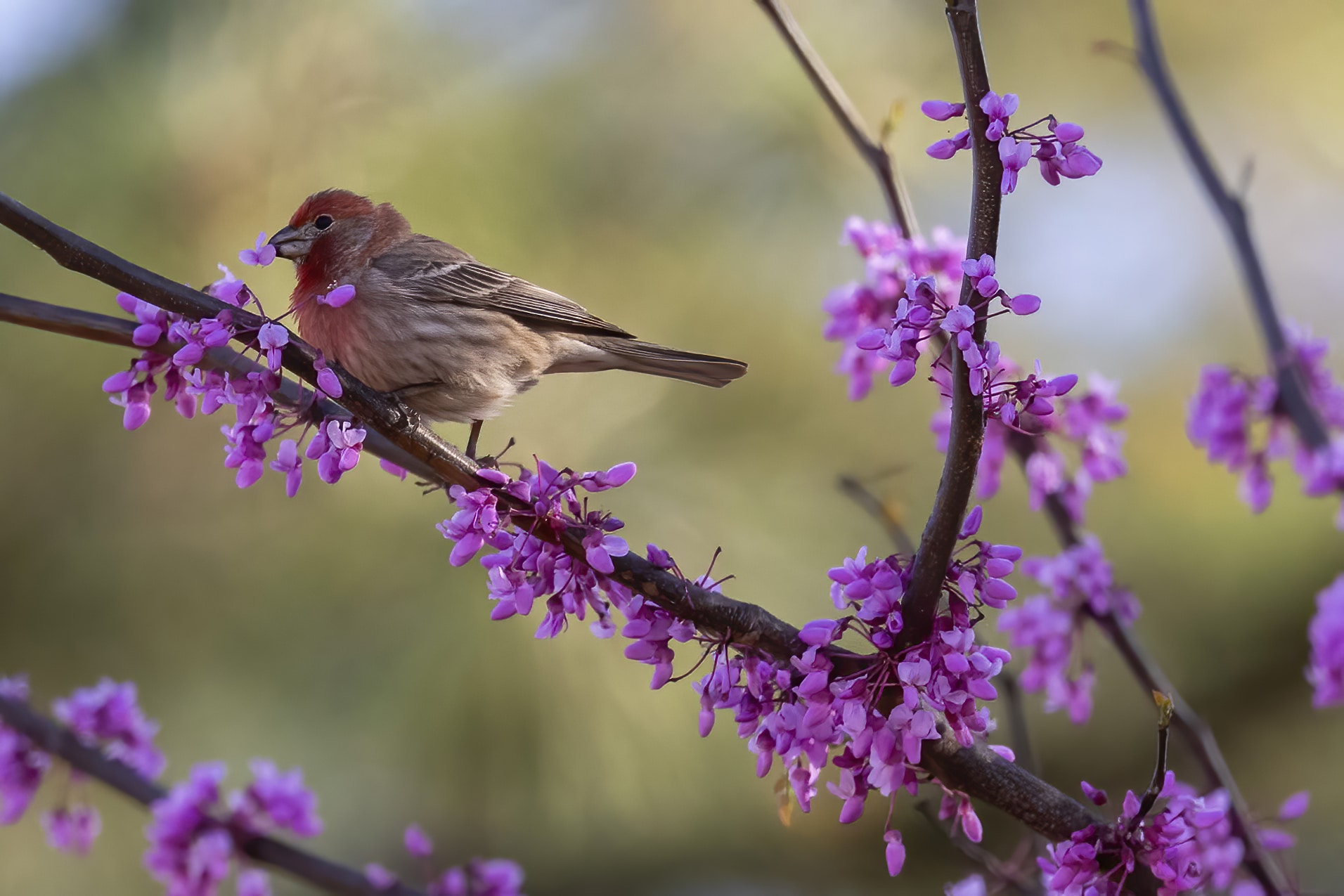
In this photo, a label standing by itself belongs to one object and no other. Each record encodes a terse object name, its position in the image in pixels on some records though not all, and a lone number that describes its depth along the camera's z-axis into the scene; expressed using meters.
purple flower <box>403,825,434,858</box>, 6.79
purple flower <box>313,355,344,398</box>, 6.61
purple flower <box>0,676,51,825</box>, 6.79
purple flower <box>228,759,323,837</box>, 6.78
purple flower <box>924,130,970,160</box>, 6.18
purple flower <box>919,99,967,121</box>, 6.21
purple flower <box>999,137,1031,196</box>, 5.86
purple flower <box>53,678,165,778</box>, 6.80
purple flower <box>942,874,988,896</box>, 6.73
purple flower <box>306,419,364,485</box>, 6.67
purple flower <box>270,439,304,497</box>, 6.68
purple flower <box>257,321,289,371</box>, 6.62
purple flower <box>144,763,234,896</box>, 6.77
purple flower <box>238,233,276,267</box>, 6.68
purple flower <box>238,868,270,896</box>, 6.79
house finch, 6.80
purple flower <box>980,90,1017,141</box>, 5.85
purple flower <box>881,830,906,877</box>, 6.68
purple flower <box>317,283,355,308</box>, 6.68
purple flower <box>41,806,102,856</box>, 6.80
